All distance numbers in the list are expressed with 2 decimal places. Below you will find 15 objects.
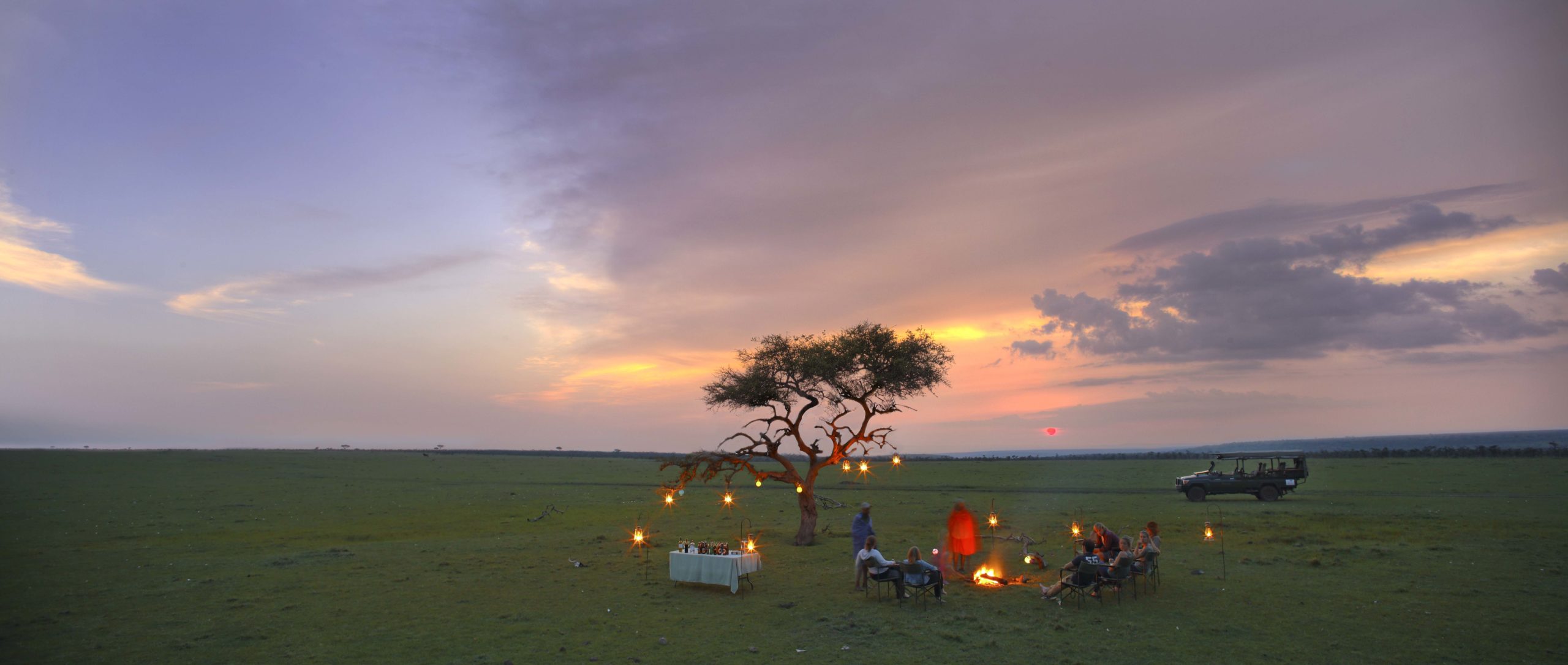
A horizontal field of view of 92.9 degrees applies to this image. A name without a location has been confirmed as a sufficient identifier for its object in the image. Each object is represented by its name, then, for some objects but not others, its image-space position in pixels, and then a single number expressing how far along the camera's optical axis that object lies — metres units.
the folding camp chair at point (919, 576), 15.69
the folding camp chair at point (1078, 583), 15.11
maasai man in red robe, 18.64
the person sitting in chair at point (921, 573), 15.68
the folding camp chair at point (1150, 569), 15.74
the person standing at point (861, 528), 19.20
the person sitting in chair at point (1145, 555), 15.80
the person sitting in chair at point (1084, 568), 15.10
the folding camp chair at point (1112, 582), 15.34
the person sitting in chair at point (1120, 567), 15.35
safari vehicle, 37.97
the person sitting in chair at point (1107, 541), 17.06
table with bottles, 17.41
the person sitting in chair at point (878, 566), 16.08
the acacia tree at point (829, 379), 25.34
